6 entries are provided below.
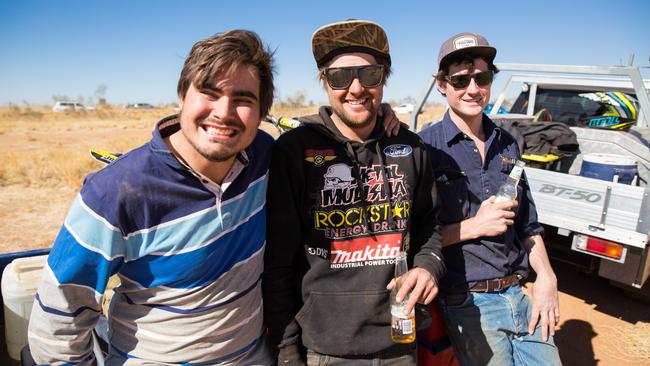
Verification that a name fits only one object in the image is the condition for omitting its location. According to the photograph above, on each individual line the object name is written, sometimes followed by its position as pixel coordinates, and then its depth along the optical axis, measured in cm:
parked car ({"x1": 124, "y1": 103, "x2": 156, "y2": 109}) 7125
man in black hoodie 189
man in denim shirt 229
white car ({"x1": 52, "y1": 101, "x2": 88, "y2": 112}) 5131
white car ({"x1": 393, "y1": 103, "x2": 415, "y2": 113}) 4977
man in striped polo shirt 150
